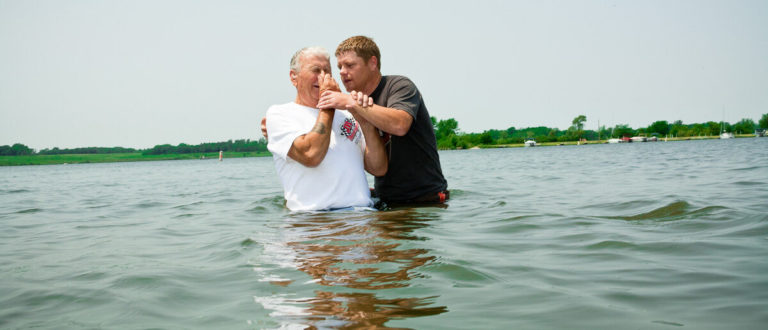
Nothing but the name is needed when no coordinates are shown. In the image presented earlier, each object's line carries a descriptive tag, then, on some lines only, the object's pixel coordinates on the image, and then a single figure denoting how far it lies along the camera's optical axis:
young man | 4.95
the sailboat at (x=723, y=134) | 113.85
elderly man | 4.57
